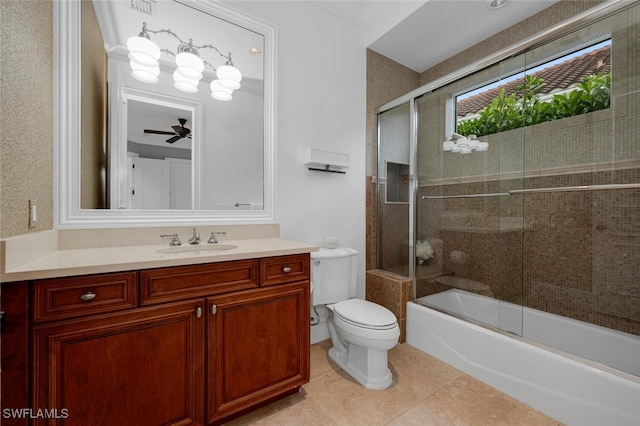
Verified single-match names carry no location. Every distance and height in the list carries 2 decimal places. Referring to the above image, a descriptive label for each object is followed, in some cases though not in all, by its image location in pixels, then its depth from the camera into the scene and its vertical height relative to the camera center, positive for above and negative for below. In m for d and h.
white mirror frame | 1.33 +0.38
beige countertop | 0.89 -0.20
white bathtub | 1.27 -0.85
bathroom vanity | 0.89 -0.52
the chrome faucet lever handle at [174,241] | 1.53 -0.17
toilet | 1.62 -0.69
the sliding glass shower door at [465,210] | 2.07 +0.01
